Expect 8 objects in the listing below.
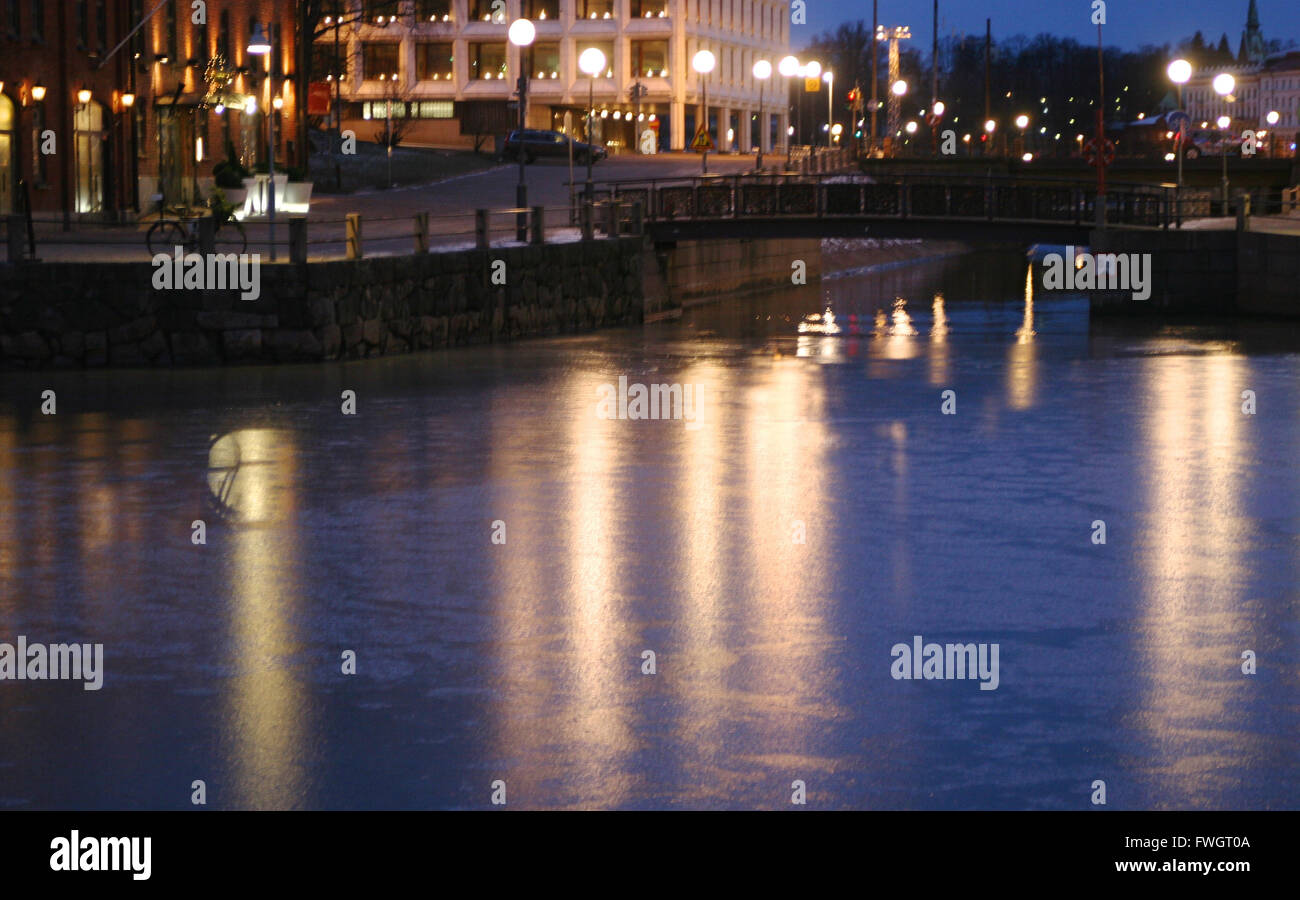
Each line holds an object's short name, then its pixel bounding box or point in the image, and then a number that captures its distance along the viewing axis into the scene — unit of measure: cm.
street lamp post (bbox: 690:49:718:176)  5494
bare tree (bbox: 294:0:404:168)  5538
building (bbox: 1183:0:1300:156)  19275
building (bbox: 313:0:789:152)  10306
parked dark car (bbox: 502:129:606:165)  7475
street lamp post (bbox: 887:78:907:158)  8844
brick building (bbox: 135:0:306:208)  4656
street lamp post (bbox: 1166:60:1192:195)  4594
